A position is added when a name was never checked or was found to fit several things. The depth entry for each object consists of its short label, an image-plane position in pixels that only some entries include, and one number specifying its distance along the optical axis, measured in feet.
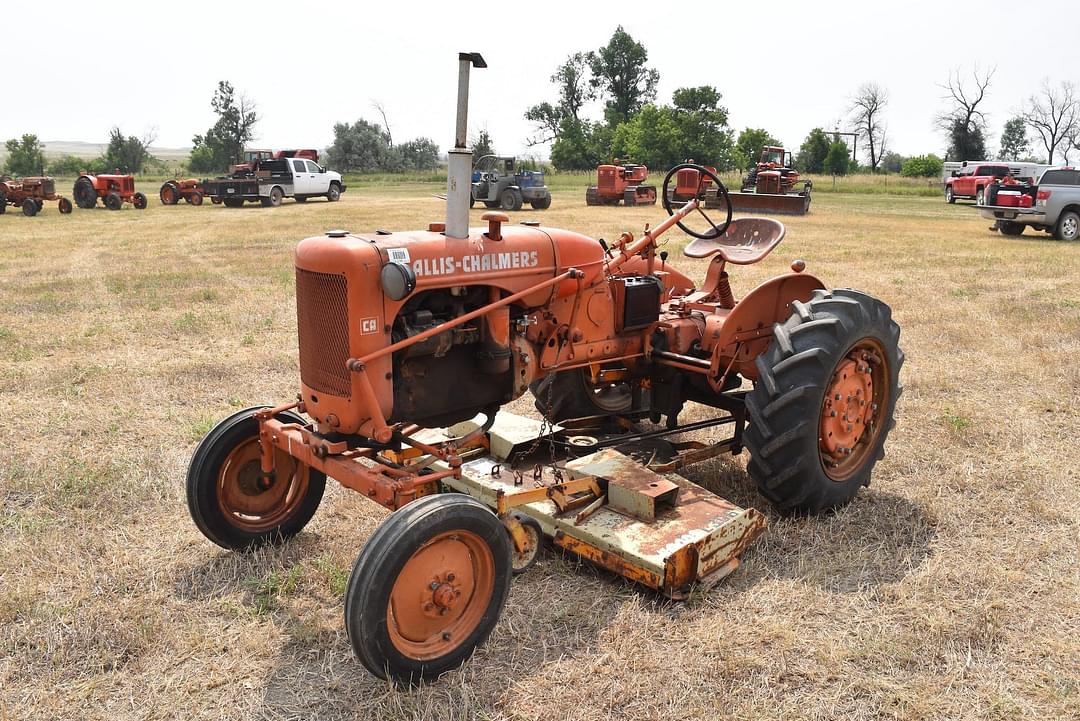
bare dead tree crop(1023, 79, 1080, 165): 246.06
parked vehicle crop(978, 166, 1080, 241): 59.06
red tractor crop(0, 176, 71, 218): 81.30
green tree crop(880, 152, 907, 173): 267.96
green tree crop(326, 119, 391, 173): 196.85
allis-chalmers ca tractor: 10.91
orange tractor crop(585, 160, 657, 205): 94.17
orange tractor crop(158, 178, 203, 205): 95.81
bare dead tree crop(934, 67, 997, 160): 202.39
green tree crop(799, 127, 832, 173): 188.65
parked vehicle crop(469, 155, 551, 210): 85.92
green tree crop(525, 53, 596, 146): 237.45
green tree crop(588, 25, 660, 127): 235.61
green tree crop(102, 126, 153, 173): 183.42
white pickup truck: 91.66
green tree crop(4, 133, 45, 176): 158.40
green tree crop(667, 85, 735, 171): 174.50
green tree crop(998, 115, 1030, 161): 292.20
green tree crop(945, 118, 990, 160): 201.57
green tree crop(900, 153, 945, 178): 189.67
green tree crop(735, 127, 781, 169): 190.39
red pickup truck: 108.24
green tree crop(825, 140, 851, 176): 180.26
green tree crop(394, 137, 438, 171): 208.46
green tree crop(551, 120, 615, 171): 200.64
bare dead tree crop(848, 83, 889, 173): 246.15
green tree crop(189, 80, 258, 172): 210.38
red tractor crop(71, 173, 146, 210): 89.45
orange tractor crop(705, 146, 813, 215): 81.46
